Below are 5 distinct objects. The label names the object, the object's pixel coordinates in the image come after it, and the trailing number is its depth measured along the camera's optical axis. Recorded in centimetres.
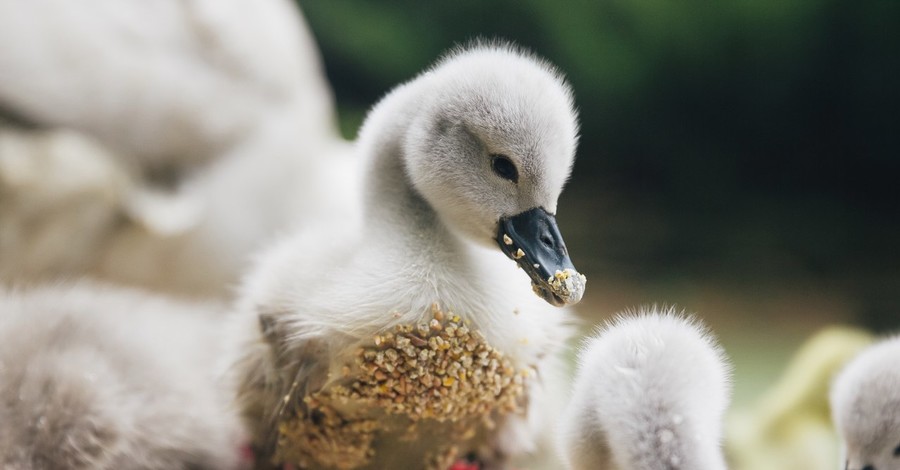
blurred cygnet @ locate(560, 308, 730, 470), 75
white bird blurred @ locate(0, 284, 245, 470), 82
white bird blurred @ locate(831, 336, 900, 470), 80
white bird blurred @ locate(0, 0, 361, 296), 96
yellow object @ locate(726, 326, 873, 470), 92
